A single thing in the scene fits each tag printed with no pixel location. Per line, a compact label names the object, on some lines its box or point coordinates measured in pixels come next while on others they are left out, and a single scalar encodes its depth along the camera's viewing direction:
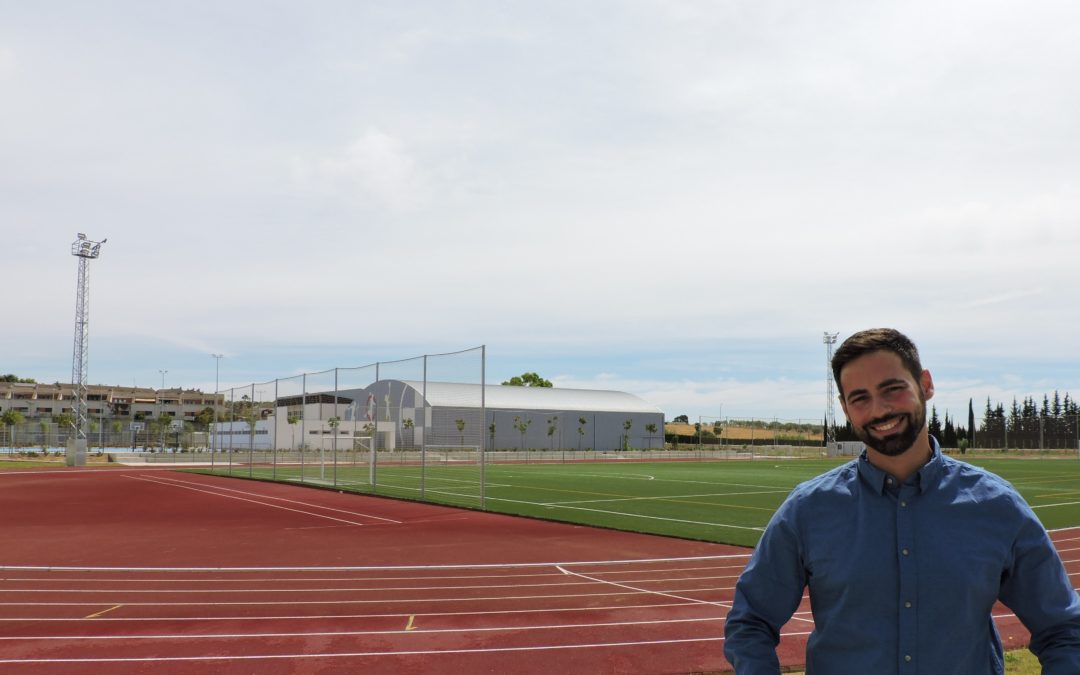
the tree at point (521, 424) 70.73
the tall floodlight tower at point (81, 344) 40.19
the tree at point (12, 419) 67.11
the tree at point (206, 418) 85.56
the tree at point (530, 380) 96.12
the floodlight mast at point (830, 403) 59.46
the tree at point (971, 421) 88.21
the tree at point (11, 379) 111.30
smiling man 1.79
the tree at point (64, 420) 68.96
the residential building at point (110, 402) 98.25
